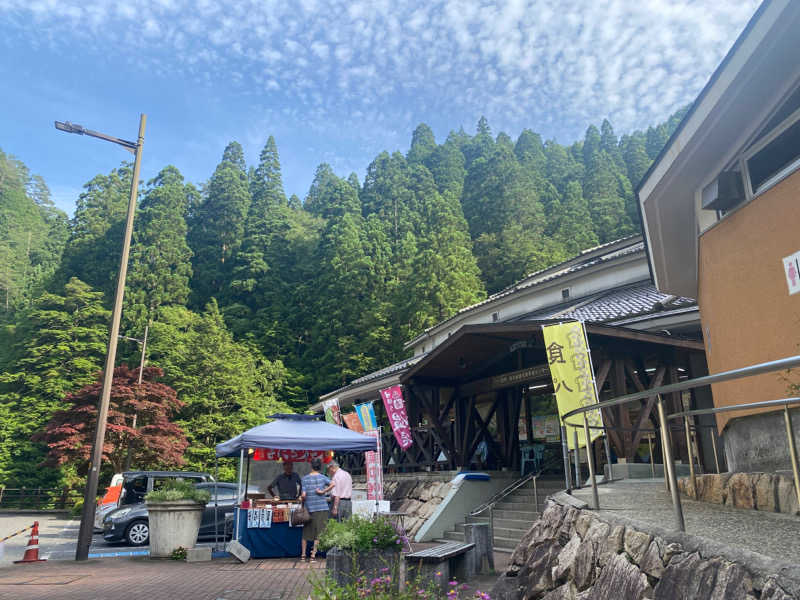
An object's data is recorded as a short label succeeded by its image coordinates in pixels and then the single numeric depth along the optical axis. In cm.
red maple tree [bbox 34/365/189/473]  2216
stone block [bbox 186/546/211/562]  1001
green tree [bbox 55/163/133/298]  4494
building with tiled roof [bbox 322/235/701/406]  1194
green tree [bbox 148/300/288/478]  3084
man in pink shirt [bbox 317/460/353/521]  1002
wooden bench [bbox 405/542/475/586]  650
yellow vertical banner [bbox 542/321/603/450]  984
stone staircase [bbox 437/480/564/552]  1060
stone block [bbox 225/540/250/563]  982
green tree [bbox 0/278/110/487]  3241
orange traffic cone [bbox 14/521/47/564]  1020
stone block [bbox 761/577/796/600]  236
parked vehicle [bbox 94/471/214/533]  1573
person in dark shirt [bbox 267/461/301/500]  1143
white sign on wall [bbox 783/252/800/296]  532
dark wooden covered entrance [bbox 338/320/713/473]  1105
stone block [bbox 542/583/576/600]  422
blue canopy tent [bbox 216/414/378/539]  1042
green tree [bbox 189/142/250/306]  5006
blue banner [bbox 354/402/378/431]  1697
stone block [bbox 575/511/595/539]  463
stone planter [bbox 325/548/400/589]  587
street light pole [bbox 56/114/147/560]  1017
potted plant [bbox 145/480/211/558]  1038
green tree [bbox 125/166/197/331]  4191
